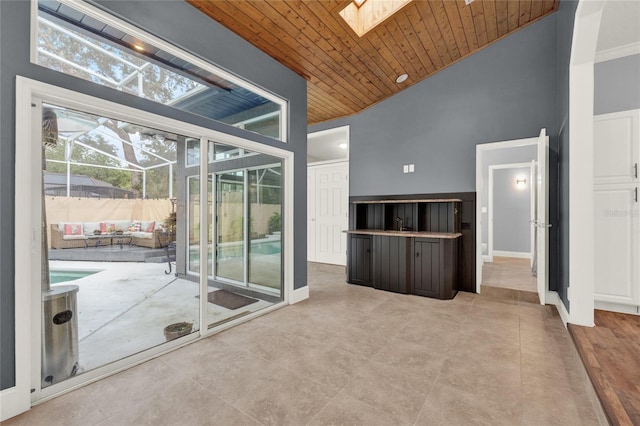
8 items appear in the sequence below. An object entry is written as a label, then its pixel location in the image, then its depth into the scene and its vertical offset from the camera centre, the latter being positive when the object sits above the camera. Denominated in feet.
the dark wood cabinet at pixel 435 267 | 12.32 -2.45
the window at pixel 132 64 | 6.09 +3.90
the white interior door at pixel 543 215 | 10.59 -0.12
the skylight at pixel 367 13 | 9.96 +7.25
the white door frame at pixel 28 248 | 5.39 -0.68
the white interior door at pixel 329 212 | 18.42 +0.04
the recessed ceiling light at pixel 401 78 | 14.09 +6.81
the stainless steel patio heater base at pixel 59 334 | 6.12 -2.74
